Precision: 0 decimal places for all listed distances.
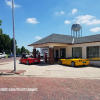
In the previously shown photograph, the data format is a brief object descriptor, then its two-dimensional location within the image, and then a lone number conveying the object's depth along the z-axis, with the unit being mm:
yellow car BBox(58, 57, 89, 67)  12002
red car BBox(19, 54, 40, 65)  14730
